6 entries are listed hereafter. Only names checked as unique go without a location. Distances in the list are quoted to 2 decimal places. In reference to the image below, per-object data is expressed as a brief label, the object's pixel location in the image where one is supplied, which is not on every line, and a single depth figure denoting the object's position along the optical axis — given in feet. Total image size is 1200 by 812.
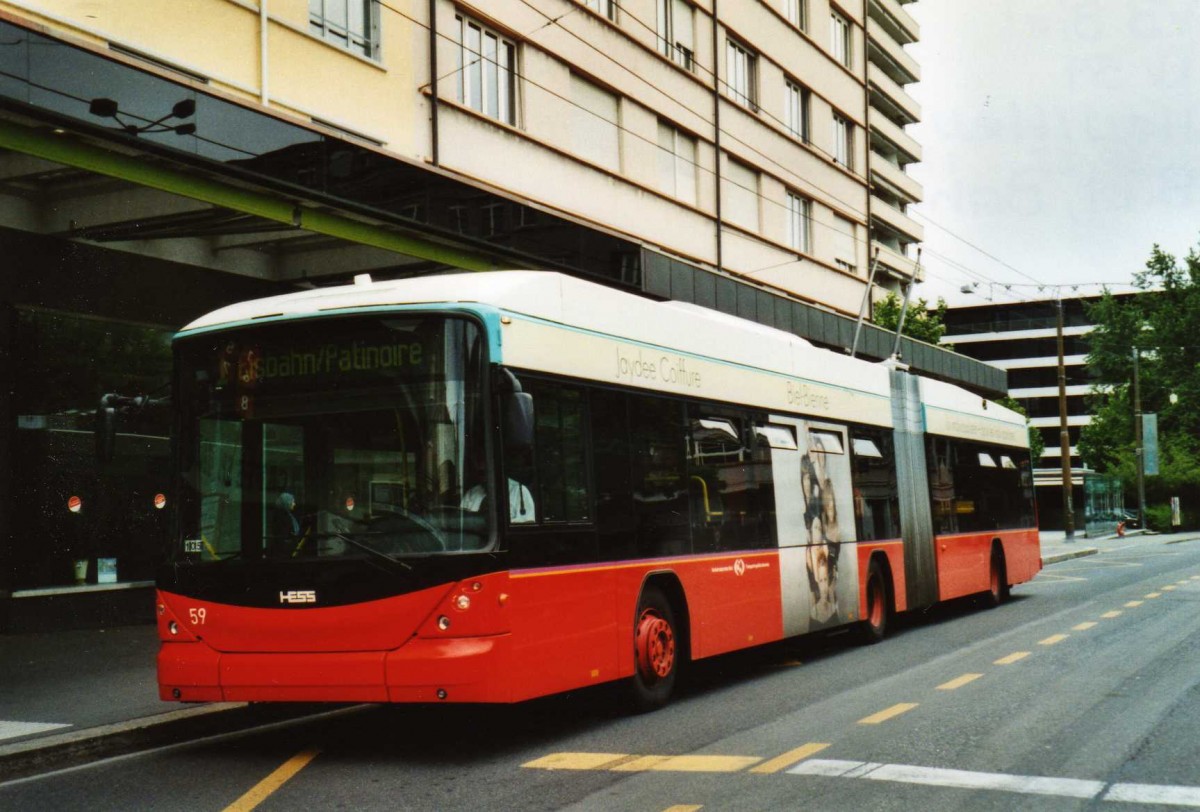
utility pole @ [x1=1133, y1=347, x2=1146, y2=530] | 211.94
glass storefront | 49.65
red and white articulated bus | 26.58
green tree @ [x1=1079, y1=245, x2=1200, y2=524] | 263.90
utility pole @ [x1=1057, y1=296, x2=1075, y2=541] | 153.99
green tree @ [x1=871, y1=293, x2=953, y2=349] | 124.47
